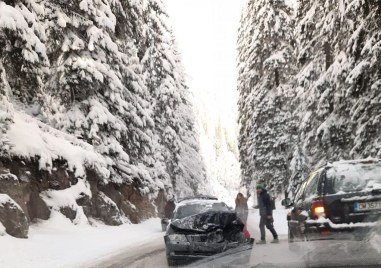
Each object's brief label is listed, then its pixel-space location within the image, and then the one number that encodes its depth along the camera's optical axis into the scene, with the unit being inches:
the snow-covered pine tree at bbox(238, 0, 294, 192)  1279.5
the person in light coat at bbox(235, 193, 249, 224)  731.5
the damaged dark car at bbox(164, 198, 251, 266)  364.2
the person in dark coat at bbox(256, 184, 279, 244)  559.2
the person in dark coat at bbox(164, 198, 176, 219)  994.7
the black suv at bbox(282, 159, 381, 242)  307.6
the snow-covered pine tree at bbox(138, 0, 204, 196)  1289.4
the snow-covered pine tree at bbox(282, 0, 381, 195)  579.5
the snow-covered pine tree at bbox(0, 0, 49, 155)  443.5
